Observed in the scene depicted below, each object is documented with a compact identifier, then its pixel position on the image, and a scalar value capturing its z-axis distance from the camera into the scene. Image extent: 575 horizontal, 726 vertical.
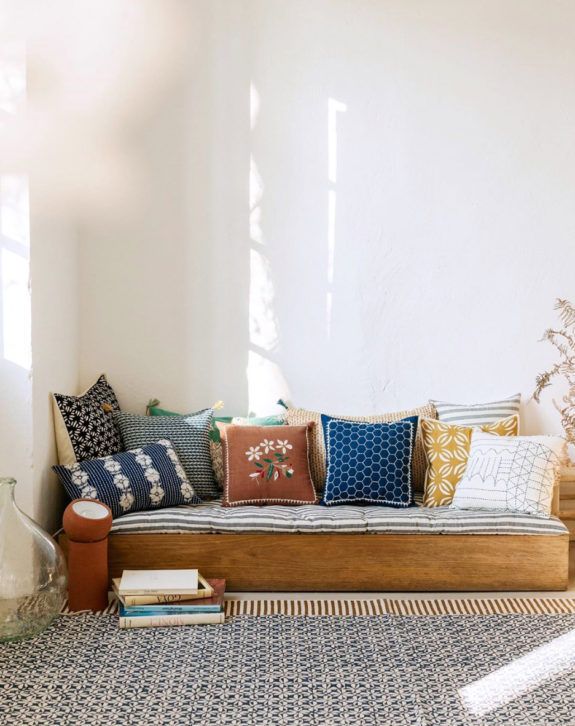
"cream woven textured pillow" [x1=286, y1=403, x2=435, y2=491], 4.59
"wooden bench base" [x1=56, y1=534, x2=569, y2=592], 3.95
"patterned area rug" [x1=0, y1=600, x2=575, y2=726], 2.83
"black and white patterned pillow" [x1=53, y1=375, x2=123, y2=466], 4.28
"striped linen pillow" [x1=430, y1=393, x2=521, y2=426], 4.67
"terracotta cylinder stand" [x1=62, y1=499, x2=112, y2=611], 3.67
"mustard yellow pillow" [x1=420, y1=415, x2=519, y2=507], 4.36
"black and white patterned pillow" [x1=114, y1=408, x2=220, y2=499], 4.50
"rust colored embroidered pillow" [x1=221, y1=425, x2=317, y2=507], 4.32
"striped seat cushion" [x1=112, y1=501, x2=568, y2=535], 3.98
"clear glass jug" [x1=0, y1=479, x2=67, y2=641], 3.37
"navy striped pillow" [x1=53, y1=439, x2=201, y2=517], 4.05
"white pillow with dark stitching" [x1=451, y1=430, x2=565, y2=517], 4.13
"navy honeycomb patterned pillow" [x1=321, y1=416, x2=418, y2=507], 4.33
